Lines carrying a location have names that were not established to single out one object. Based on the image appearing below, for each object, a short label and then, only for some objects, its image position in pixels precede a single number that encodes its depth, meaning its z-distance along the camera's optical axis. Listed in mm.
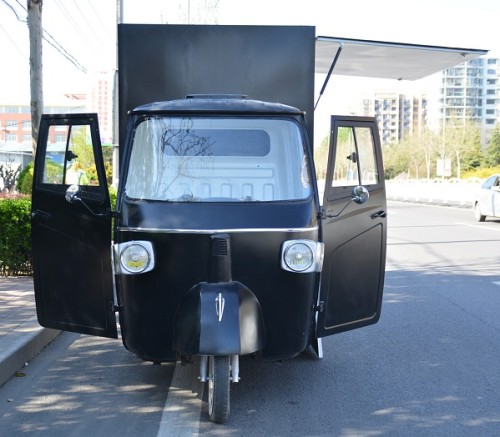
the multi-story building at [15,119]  137250
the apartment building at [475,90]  185750
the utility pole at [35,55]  12180
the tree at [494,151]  102000
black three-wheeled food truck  5285
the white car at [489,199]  24453
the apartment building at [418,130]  110100
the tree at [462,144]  95062
